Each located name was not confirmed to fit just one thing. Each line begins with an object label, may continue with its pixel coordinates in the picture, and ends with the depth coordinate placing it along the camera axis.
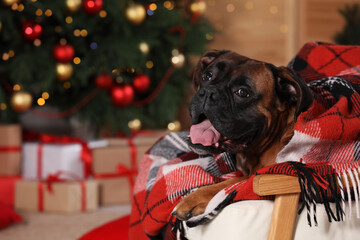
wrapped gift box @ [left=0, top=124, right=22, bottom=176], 2.95
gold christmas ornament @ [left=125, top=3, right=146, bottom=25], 2.98
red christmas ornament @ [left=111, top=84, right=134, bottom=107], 3.05
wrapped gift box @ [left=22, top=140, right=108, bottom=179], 3.02
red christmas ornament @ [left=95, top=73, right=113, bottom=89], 3.02
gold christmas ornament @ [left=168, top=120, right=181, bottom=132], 3.49
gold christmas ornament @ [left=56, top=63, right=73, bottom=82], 2.85
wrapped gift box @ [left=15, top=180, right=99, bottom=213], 2.89
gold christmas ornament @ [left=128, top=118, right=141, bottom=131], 3.23
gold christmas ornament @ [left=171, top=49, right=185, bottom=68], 3.33
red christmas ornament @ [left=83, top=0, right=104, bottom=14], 2.85
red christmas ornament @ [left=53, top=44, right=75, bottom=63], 2.84
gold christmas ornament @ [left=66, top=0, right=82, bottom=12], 2.80
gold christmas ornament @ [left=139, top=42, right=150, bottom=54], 3.04
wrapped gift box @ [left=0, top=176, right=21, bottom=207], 2.96
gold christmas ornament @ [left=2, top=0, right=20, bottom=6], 2.72
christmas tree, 2.85
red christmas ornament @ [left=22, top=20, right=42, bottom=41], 2.81
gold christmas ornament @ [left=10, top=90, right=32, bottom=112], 2.82
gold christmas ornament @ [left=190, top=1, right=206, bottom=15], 3.47
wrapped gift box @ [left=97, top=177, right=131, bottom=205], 3.06
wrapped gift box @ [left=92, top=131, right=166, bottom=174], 3.03
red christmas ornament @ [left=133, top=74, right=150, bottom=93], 3.19
